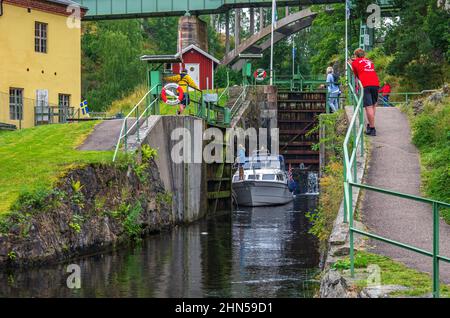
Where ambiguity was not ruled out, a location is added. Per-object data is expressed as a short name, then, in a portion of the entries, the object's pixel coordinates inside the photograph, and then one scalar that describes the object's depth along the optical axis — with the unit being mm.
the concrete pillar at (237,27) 75400
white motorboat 37250
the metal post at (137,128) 25984
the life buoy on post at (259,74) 47750
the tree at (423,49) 35000
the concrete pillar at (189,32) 57531
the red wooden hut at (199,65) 56822
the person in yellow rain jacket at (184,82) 29841
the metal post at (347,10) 48031
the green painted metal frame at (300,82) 48262
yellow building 39969
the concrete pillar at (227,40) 72700
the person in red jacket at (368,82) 20250
